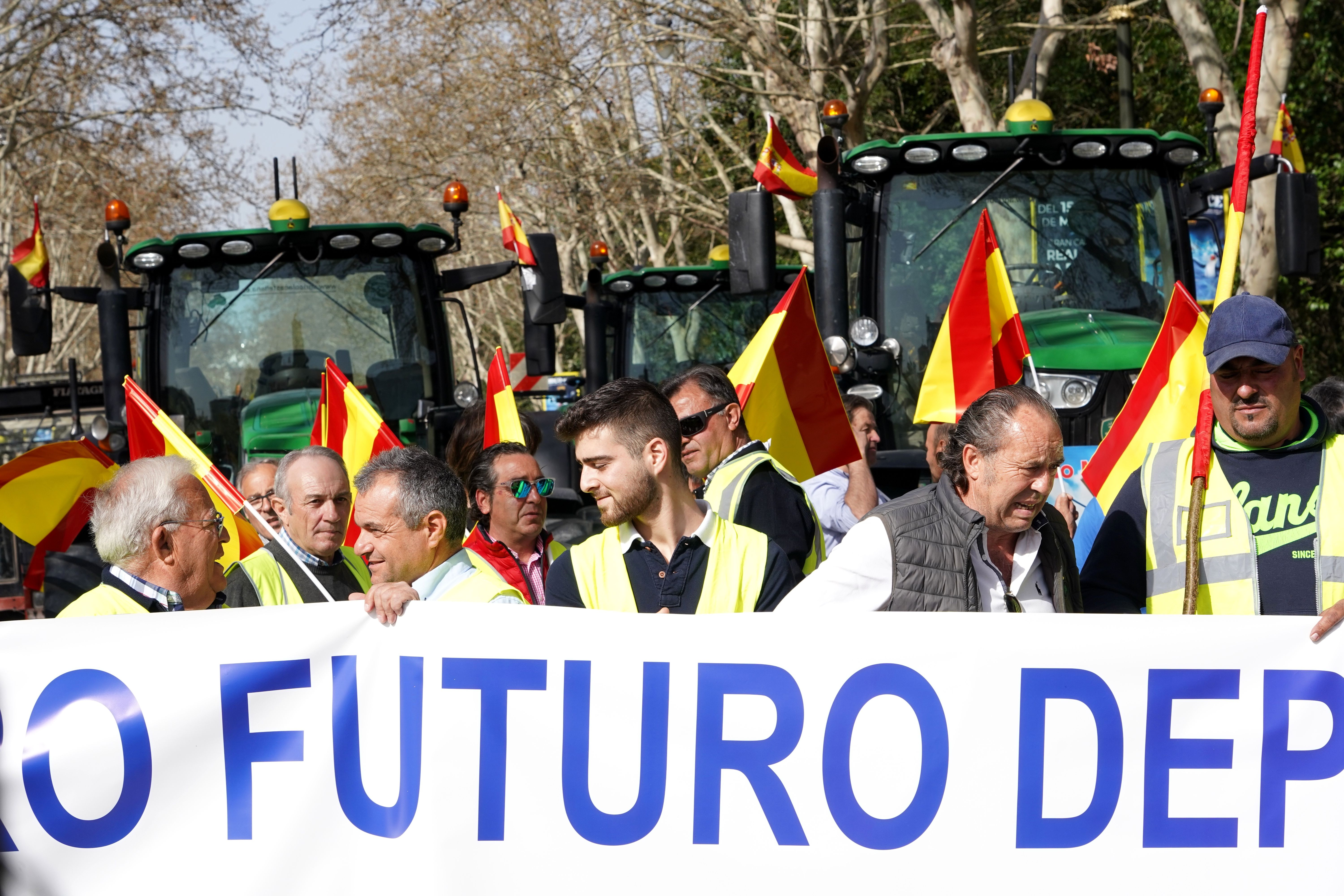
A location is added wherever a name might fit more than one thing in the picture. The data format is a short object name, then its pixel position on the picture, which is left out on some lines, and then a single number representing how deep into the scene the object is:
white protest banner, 7.00
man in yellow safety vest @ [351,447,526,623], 8.21
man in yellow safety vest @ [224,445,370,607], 9.70
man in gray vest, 7.17
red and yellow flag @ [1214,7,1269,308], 8.80
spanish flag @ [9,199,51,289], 21.91
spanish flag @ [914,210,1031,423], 12.35
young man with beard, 7.75
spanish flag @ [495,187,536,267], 18.39
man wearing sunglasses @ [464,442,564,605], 10.36
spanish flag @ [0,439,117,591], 12.57
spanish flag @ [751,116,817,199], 17.34
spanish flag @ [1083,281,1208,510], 10.79
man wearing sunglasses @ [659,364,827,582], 9.41
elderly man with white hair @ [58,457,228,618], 8.27
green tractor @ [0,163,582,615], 19.66
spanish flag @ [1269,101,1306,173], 19.42
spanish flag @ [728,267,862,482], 12.16
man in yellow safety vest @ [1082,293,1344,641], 7.77
